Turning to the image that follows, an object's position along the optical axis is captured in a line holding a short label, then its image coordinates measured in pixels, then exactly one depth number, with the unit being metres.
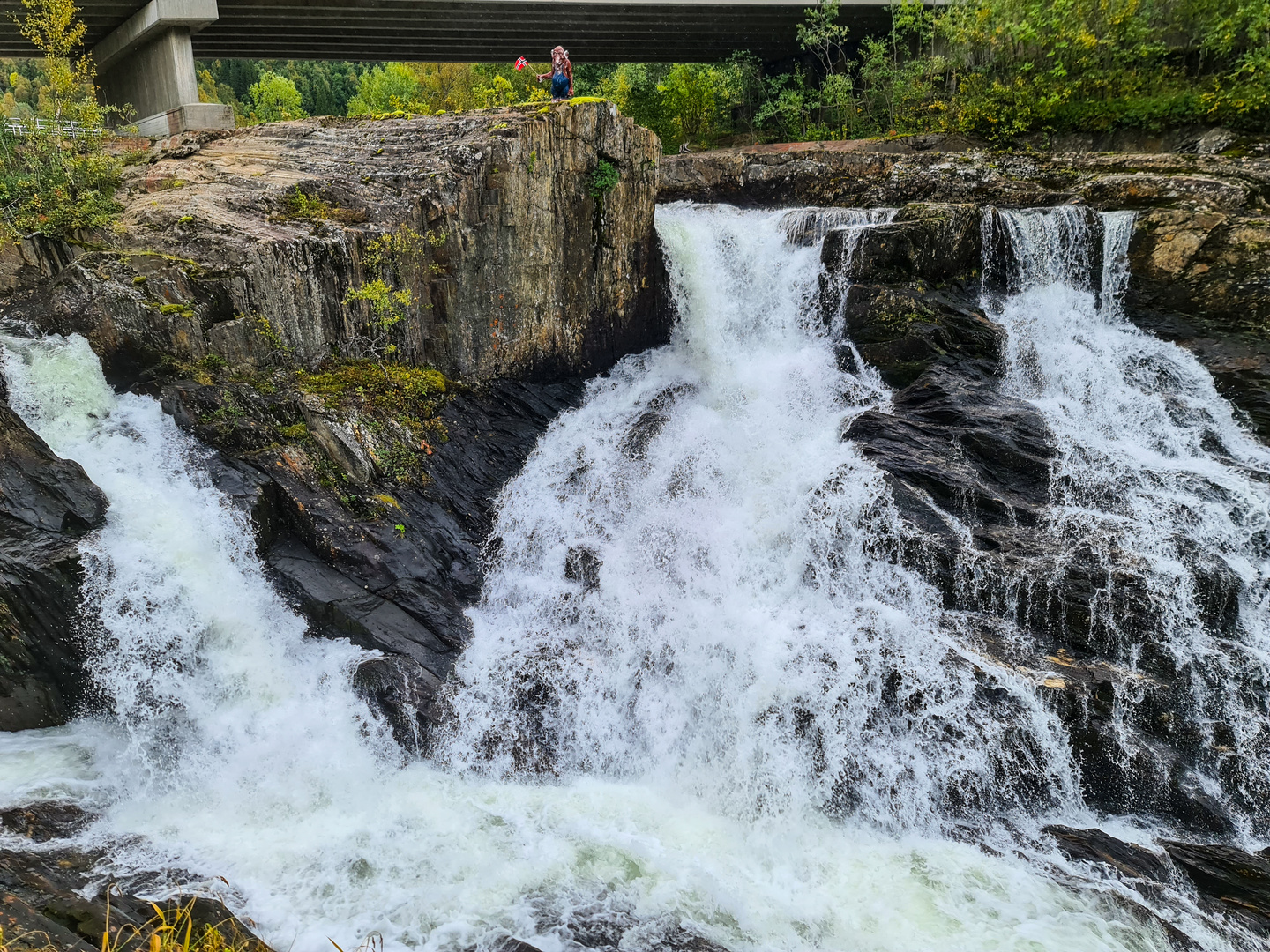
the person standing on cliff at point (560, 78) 14.66
